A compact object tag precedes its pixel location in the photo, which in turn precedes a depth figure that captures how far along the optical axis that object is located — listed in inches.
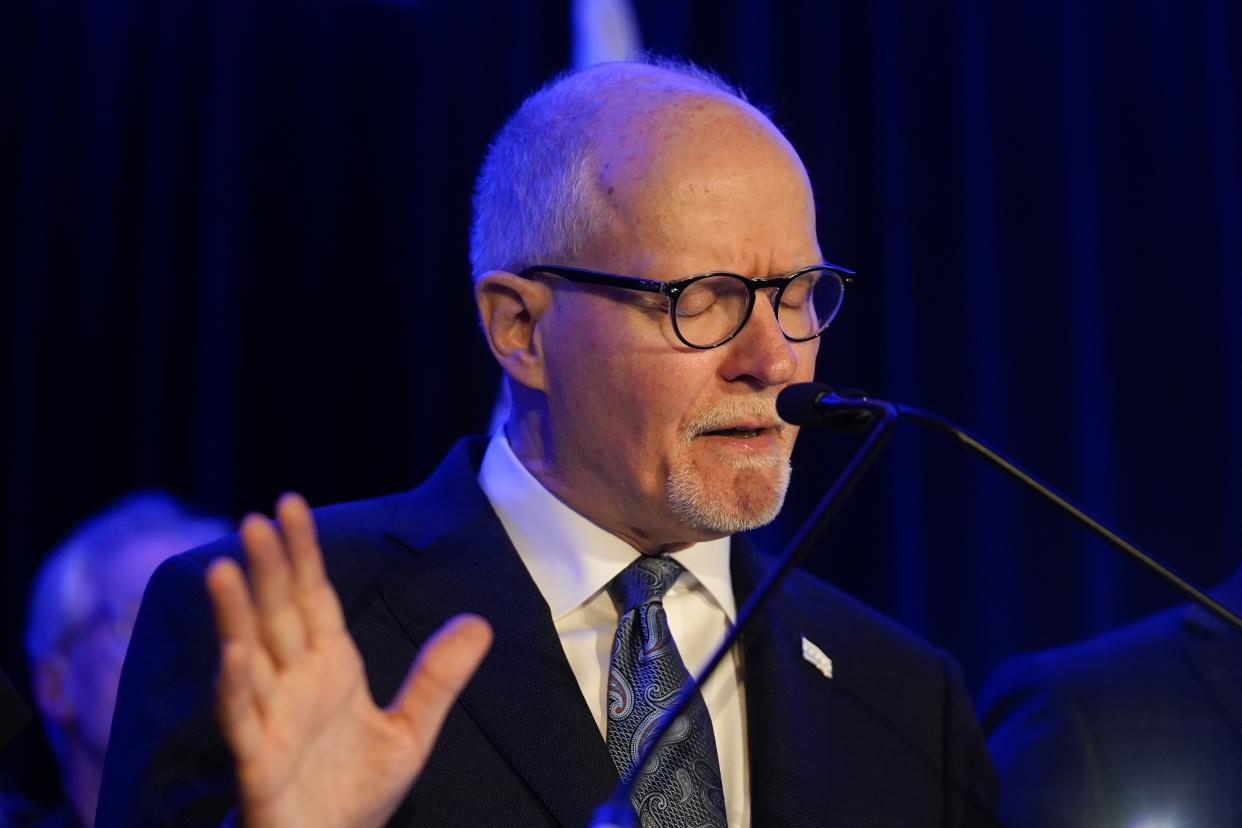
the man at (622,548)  120.0
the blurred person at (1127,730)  127.6
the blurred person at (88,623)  136.2
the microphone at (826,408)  118.0
